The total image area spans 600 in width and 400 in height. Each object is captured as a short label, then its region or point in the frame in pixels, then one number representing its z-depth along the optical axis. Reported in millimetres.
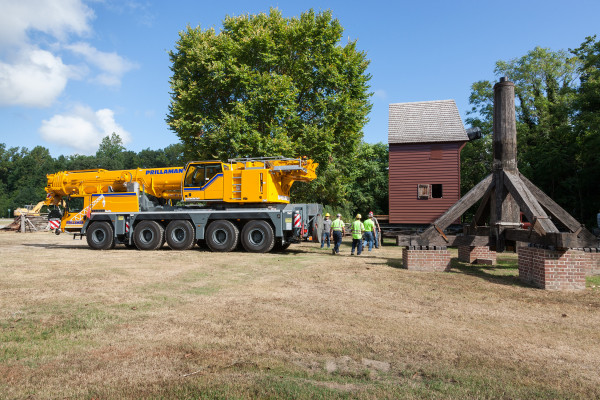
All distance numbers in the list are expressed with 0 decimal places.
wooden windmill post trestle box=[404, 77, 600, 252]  9414
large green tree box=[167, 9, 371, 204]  21828
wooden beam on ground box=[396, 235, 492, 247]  10211
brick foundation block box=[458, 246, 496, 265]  11938
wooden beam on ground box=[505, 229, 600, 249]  7621
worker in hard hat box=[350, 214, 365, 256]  14088
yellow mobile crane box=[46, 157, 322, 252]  14656
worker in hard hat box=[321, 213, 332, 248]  17219
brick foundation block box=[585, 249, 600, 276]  9742
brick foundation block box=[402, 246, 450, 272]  10102
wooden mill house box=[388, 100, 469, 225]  20438
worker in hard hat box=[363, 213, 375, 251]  15355
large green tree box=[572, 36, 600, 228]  23128
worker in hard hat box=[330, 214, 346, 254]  14898
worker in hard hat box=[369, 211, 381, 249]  18266
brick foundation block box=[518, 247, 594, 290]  7844
